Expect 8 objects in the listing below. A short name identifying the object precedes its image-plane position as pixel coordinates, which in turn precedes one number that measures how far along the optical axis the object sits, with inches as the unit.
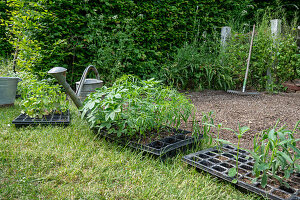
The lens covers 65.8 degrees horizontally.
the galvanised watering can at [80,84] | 64.2
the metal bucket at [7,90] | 112.0
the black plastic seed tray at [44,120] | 85.4
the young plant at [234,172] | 48.9
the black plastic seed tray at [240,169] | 46.9
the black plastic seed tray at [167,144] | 63.1
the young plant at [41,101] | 89.6
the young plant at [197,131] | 67.1
